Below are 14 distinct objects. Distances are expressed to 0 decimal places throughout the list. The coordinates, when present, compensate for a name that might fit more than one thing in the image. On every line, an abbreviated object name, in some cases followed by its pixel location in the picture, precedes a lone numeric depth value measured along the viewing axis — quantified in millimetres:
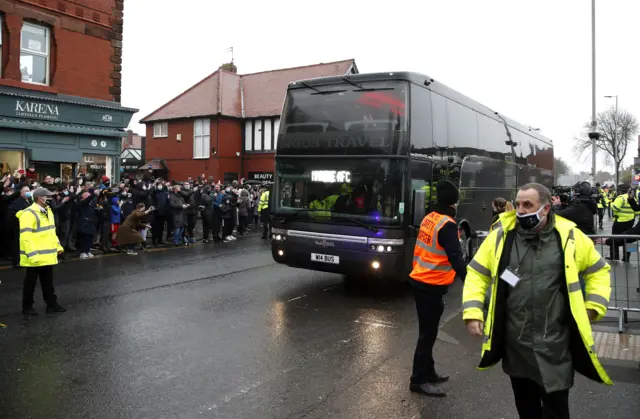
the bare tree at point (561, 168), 117669
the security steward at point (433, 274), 4988
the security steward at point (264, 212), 18294
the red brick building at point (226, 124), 36375
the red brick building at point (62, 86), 16844
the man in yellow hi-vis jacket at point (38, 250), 7676
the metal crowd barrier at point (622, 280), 7426
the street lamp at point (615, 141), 53312
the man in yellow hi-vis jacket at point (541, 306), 3203
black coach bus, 8625
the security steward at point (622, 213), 13516
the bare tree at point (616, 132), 53656
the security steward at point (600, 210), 26644
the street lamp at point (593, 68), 23828
